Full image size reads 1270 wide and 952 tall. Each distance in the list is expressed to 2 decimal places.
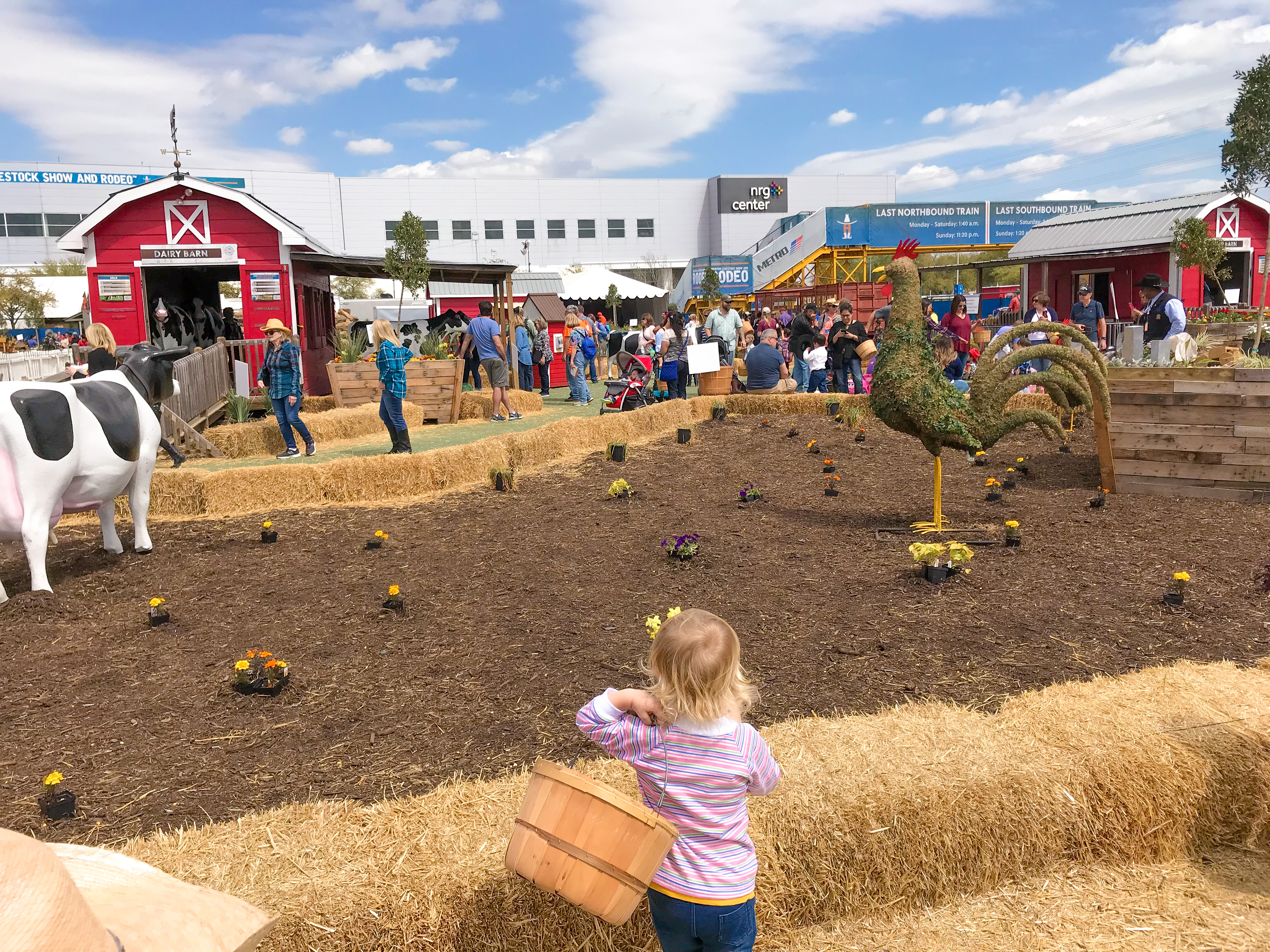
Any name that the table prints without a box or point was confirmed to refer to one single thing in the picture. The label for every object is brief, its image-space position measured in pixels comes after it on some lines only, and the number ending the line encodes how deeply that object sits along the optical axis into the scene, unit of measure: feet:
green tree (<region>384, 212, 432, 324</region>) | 58.49
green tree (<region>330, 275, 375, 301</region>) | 182.39
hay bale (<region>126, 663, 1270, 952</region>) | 9.08
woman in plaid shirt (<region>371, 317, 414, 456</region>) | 36.17
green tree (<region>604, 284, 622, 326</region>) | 127.44
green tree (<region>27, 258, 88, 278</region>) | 155.53
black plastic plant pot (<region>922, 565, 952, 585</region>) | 19.35
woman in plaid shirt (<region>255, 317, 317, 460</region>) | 35.81
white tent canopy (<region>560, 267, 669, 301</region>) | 118.21
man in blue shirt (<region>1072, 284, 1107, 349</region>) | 50.72
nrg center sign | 194.49
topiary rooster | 22.80
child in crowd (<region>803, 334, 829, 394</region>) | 51.31
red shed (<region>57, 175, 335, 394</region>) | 51.78
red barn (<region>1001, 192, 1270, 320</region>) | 69.62
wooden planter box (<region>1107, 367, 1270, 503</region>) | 25.57
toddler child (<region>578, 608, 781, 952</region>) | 7.77
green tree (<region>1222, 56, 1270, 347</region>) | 39.37
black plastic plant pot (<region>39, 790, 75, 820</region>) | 11.45
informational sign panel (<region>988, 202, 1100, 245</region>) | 123.03
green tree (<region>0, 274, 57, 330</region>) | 135.13
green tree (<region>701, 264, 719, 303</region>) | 129.59
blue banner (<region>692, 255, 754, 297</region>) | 131.03
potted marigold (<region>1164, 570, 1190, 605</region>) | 17.60
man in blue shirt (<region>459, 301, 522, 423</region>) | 45.91
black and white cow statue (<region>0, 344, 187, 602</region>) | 20.36
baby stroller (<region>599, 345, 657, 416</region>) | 48.37
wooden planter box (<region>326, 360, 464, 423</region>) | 47.98
